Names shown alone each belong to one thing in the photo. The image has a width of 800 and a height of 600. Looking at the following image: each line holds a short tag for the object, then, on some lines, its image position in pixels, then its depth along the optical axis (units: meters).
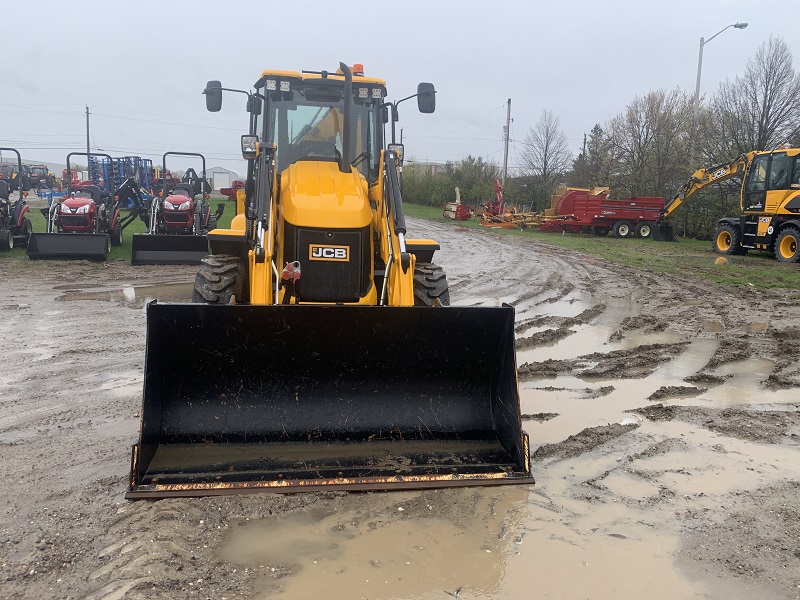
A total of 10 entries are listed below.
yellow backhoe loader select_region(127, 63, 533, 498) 3.98
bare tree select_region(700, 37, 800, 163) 25.33
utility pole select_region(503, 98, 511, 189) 44.38
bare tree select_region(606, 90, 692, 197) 31.81
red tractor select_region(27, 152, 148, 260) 14.73
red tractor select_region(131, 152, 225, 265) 14.80
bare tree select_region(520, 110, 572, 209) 43.91
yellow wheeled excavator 18.56
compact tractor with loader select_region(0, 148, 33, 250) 15.74
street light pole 26.20
